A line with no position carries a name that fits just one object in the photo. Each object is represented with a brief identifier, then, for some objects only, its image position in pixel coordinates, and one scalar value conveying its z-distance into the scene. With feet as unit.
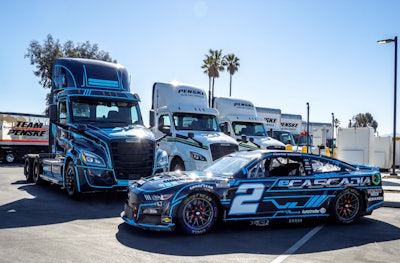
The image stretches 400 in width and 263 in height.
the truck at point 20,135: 90.74
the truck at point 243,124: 55.16
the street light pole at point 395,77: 66.69
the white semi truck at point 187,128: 44.42
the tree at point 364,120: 297.53
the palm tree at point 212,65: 169.27
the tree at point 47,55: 132.57
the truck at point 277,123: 72.79
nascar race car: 22.17
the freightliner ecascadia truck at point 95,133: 33.40
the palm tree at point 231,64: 174.09
